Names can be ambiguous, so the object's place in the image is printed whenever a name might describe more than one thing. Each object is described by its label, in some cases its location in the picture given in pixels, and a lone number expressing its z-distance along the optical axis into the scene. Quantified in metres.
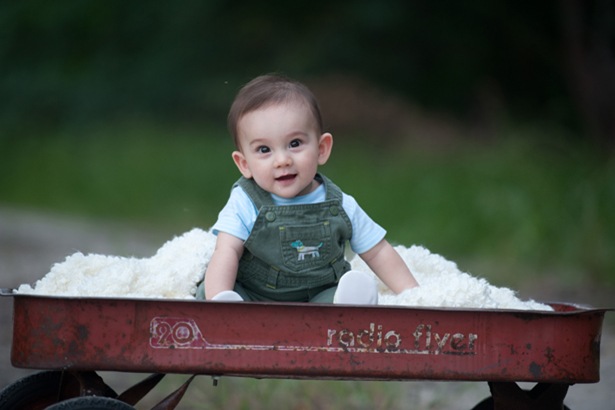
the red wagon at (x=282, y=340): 5.54
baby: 6.62
